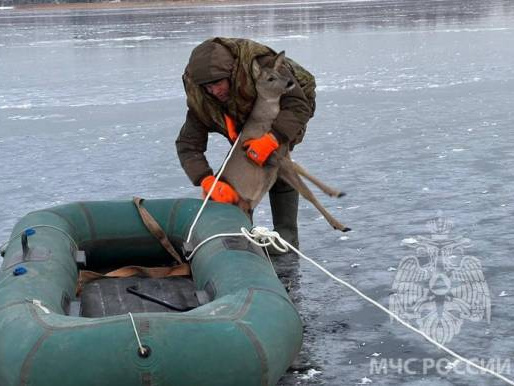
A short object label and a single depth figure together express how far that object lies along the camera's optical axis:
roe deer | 5.18
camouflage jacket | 5.11
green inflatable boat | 3.43
